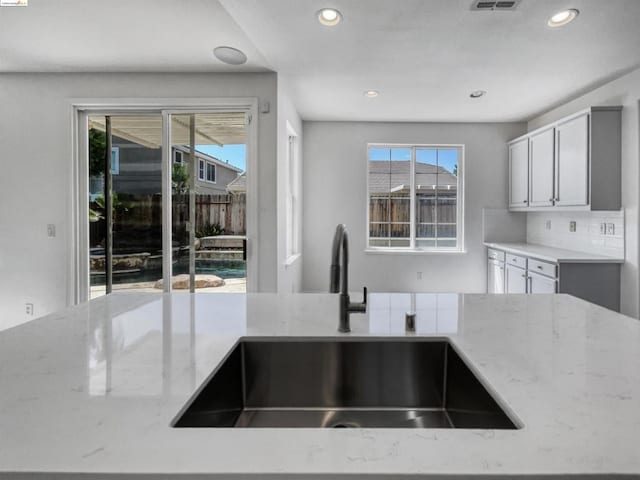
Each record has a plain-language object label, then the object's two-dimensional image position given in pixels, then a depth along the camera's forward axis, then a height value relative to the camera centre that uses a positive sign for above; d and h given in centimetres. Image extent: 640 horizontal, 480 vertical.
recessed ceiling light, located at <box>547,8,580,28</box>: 240 +140
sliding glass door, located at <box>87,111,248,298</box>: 367 +31
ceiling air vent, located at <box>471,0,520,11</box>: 227 +138
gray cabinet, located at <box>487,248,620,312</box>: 346 -43
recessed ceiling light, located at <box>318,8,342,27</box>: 244 +142
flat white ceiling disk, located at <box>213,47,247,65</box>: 308 +147
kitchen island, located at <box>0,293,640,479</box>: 52 -30
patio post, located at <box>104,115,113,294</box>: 382 +33
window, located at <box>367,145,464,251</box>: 548 +55
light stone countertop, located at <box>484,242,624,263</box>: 346 -20
